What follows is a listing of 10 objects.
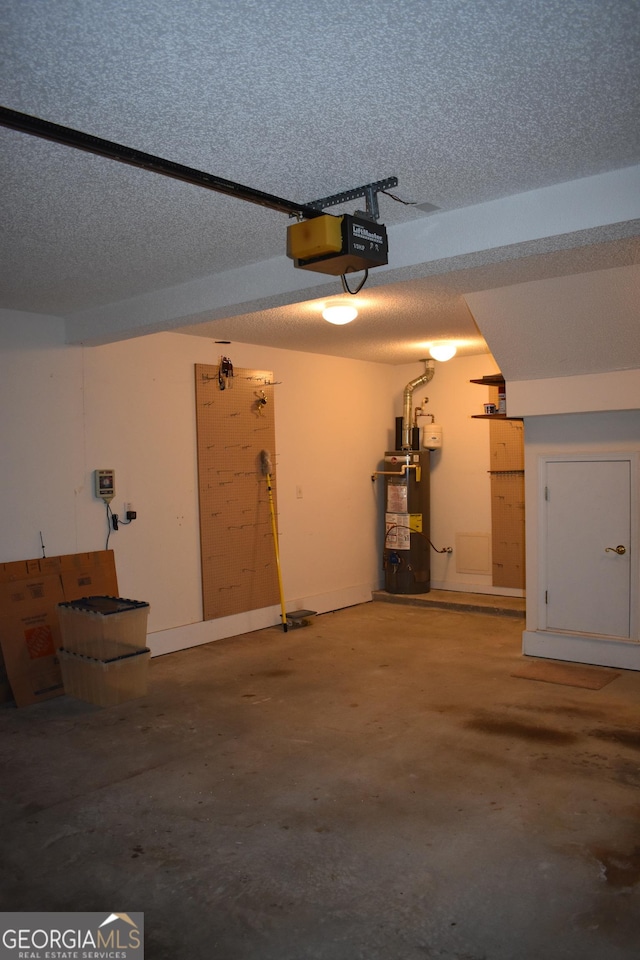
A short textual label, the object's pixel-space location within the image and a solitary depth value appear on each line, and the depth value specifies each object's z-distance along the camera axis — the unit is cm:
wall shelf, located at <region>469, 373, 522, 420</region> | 627
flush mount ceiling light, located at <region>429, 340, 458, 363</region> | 700
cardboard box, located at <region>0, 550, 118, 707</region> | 505
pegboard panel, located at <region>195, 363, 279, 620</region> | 663
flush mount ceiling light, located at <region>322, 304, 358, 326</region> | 512
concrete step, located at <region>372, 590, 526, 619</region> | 746
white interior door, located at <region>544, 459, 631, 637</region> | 553
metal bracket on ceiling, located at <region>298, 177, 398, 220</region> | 316
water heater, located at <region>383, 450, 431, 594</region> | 826
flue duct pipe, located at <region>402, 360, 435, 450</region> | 842
